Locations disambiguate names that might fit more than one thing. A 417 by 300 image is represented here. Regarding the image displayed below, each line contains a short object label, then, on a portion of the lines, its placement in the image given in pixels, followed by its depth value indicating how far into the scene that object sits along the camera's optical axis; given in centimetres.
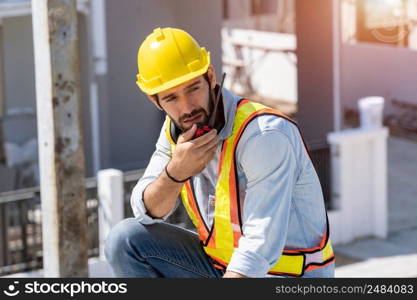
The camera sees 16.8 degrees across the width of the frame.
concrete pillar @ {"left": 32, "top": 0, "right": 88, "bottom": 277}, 848
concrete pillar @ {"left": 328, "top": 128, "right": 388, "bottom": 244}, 1526
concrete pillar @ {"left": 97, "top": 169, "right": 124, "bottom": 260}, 1281
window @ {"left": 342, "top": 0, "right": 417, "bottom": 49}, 2148
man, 478
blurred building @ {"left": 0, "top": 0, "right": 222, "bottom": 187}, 1599
